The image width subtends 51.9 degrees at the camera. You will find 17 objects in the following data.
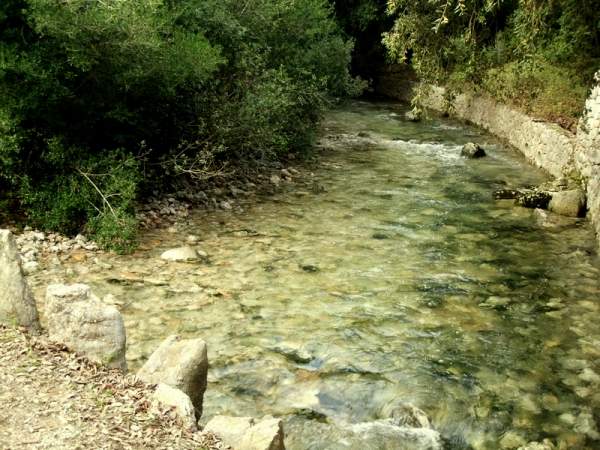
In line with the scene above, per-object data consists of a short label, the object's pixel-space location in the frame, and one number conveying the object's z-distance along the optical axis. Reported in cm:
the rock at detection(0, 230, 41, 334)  589
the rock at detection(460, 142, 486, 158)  1873
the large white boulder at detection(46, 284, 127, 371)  555
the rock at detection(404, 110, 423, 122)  2542
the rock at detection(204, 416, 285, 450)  470
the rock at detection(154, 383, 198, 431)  484
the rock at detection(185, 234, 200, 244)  1061
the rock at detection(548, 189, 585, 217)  1278
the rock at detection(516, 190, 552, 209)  1351
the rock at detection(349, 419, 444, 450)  574
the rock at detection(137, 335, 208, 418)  541
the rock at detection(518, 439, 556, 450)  573
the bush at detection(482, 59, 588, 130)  1861
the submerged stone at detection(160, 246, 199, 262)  974
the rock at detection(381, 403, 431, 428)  604
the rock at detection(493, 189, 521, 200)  1417
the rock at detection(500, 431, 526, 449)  577
